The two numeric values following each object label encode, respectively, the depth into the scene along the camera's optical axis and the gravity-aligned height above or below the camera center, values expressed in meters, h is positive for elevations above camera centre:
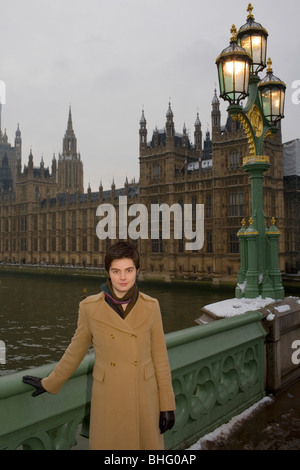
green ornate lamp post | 5.64 +1.93
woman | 2.42 -0.77
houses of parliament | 38.19 +4.87
